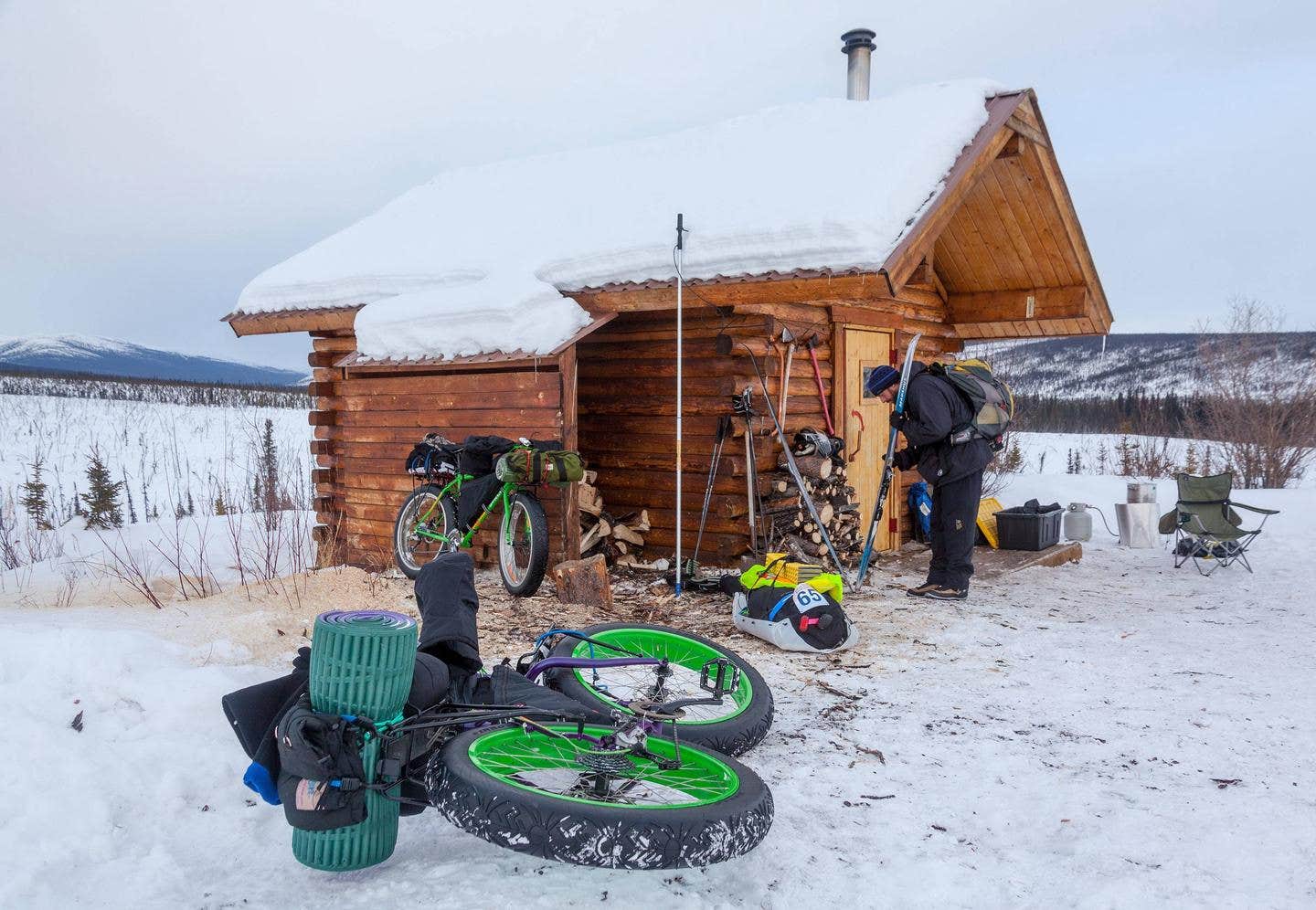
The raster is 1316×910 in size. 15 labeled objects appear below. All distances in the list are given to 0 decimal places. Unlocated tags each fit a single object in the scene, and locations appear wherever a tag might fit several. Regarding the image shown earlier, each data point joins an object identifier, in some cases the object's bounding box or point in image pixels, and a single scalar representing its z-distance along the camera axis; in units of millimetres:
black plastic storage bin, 9586
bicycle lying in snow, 2629
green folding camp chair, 8656
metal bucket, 10266
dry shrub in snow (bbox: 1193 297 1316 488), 15695
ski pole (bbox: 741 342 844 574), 8078
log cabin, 7586
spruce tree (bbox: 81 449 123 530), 14086
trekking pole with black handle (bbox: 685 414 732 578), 8195
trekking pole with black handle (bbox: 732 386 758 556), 8211
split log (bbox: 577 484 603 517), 8672
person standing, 7250
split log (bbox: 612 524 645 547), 8898
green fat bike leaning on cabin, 7277
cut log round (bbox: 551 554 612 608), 7012
